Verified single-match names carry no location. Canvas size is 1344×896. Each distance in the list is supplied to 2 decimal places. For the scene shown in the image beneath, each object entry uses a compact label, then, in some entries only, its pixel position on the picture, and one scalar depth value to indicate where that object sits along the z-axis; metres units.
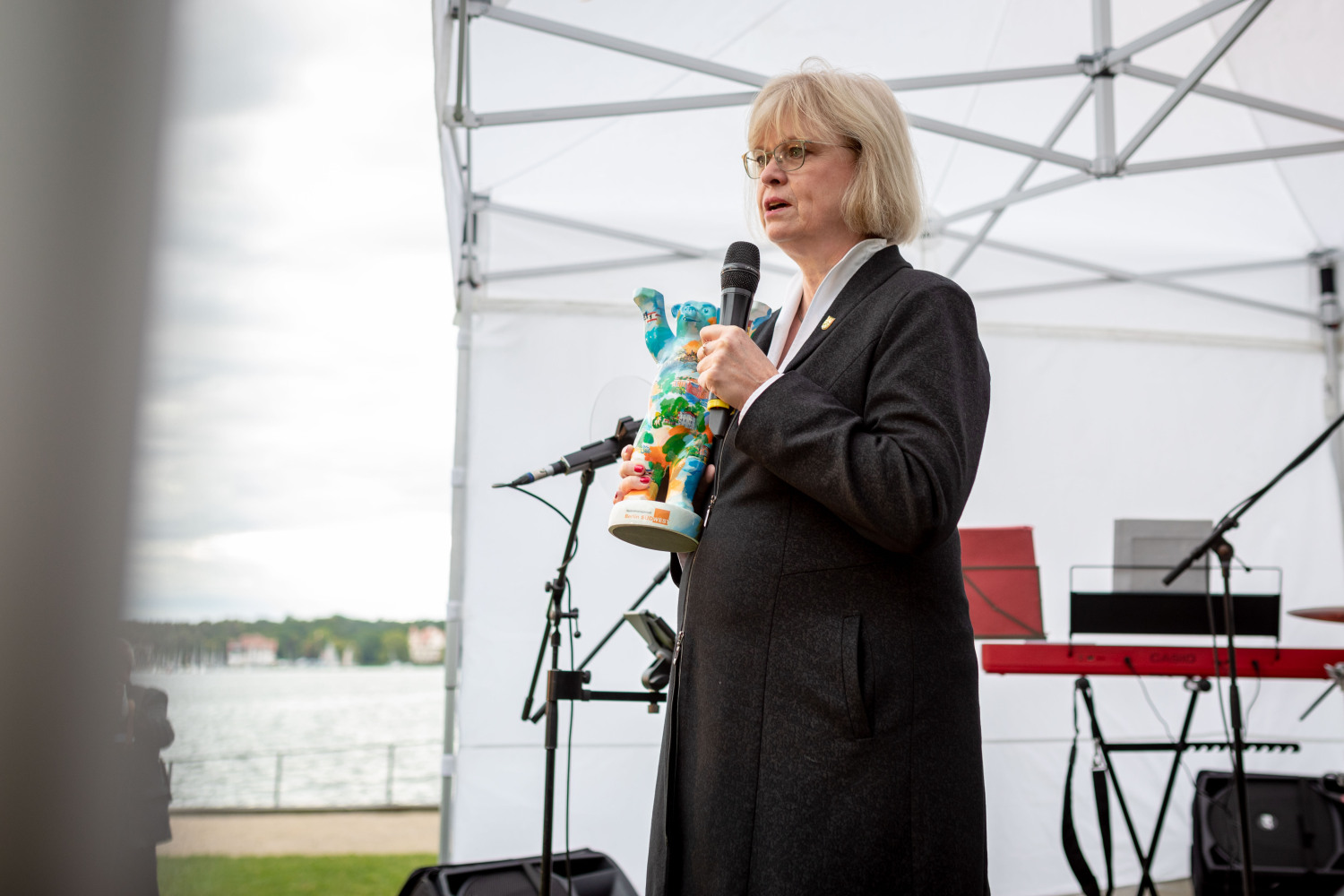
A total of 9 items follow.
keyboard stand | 2.81
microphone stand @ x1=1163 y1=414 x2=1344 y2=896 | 2.32
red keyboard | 2.90
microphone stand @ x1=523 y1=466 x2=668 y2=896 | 2.18
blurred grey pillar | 0.26
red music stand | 2.96
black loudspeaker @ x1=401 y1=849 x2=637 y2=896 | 2.29
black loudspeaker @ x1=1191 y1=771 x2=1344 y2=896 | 3.32
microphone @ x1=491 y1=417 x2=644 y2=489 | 2.13
